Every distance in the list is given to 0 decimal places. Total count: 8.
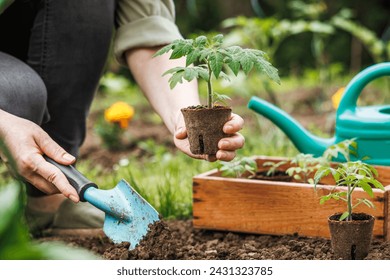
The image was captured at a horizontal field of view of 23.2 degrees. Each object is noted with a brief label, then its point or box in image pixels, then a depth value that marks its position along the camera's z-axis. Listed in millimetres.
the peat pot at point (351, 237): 1477
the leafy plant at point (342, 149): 1716
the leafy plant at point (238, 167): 1760
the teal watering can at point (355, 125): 1805
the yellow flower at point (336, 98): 2630
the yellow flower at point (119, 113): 2645
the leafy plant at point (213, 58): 1462
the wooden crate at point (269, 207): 1619
